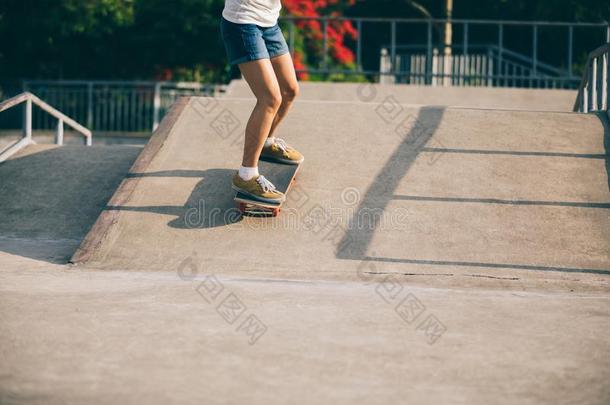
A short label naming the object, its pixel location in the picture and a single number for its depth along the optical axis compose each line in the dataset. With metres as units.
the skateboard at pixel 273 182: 12.27
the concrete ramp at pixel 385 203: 11.36
